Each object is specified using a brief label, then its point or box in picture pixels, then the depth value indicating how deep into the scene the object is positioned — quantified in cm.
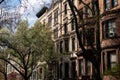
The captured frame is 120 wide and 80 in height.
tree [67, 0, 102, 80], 1441
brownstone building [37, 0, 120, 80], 2559
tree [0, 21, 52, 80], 3389
